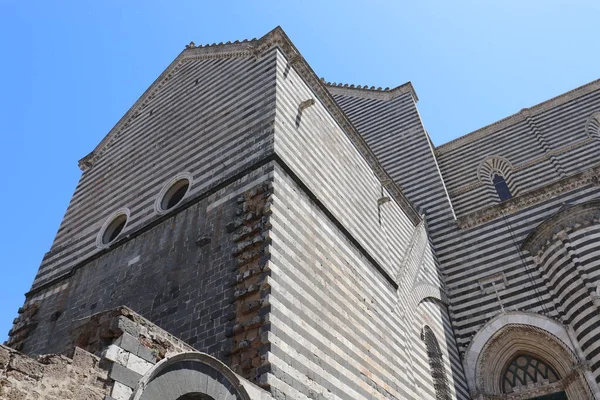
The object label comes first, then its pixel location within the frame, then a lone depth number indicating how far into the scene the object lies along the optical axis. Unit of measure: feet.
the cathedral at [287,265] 19.76
